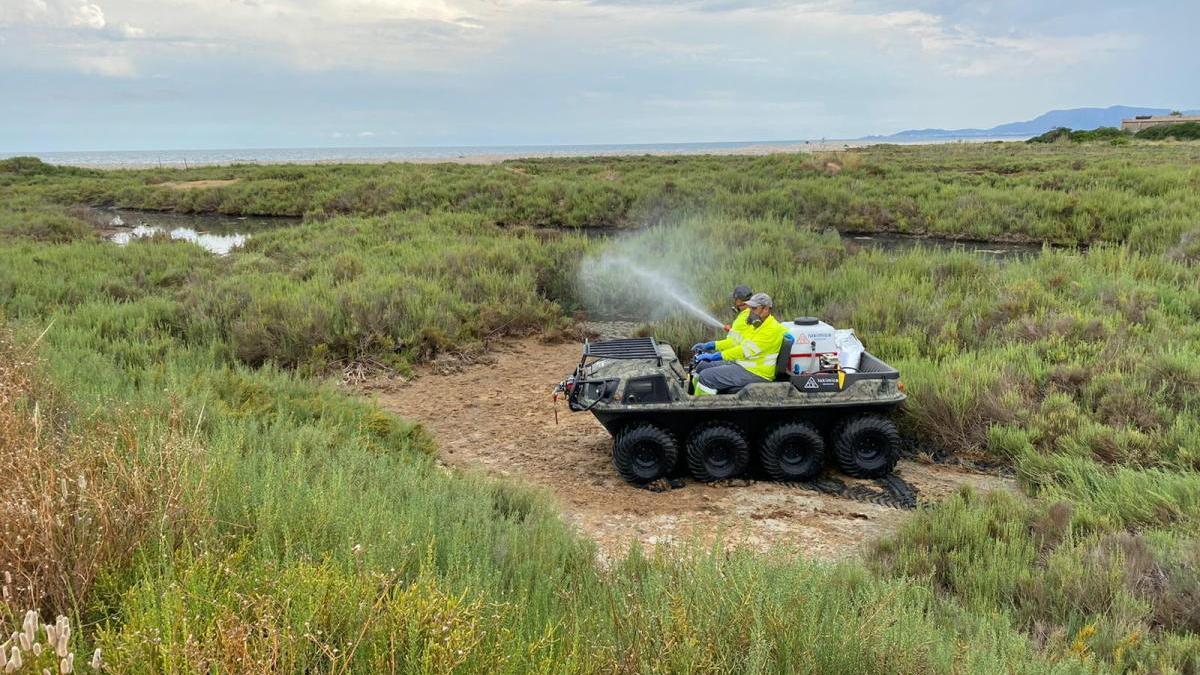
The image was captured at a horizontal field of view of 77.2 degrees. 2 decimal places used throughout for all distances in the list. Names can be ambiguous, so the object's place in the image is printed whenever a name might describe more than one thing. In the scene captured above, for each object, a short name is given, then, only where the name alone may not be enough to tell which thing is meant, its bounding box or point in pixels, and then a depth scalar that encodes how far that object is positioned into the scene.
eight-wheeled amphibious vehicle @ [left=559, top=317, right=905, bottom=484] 7.36
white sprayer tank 7.75
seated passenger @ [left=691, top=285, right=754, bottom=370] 7.95
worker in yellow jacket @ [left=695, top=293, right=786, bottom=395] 7.67
